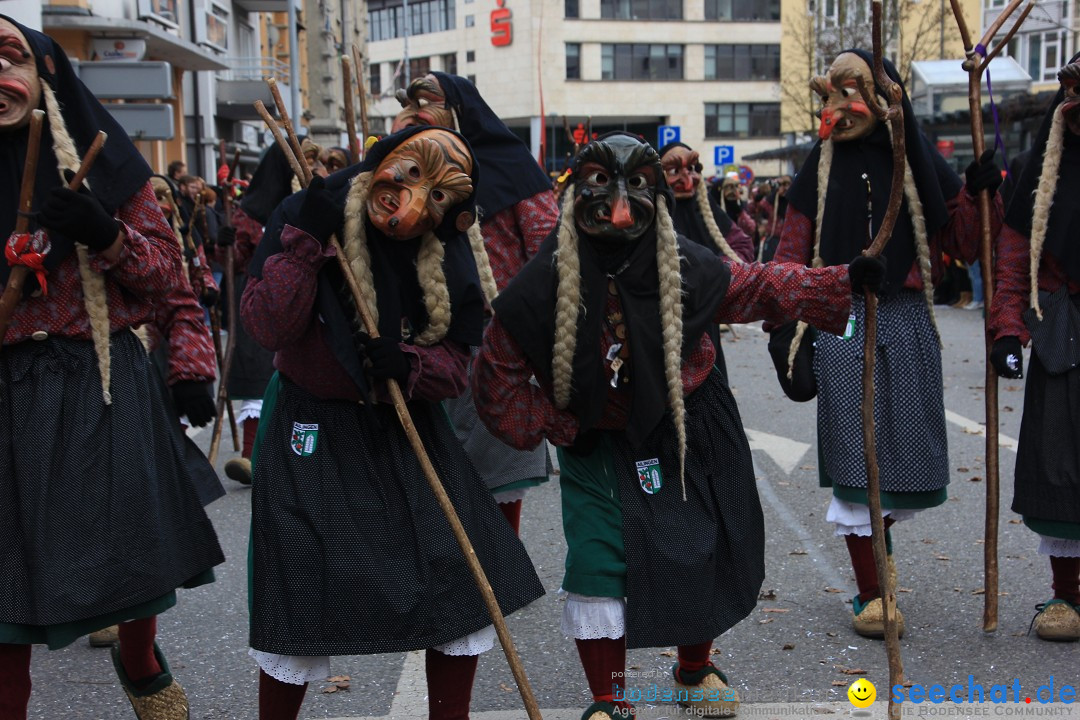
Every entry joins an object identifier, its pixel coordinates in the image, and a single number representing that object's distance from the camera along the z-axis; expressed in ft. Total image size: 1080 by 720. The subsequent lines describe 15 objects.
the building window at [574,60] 201.16
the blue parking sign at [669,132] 65.48
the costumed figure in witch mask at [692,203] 23.88
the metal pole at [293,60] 67.62
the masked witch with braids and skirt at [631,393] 11.41
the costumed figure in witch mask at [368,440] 10.68
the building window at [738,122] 205.16
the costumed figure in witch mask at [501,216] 16.46
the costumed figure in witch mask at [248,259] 22.61
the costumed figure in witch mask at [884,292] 15.34
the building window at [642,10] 202.69
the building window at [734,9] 205.16
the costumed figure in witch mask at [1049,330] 14.90
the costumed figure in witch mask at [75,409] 10.76
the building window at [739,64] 205.16
